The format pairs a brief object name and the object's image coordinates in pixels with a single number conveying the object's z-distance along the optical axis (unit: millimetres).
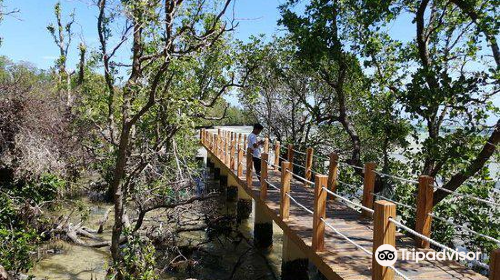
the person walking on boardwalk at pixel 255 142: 10203
